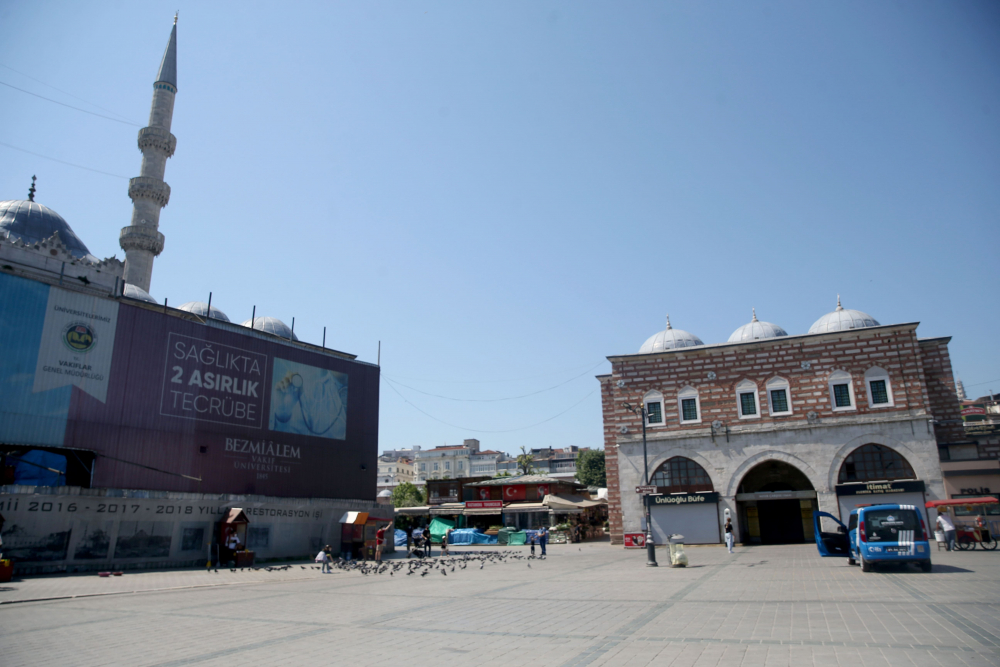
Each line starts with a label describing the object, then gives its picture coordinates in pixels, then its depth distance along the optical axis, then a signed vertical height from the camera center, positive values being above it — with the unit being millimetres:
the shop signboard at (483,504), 44625 +6
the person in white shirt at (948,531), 20969 -1051
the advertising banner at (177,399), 21984 +4268
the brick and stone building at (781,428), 28172 +3231
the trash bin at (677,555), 18766 -1513
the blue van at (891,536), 14719 -851
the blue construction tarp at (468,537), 40062 -1959
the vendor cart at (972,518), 21125 -780
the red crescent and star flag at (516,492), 46031 +824
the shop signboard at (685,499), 30062 +129
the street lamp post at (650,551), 19750 -1468
